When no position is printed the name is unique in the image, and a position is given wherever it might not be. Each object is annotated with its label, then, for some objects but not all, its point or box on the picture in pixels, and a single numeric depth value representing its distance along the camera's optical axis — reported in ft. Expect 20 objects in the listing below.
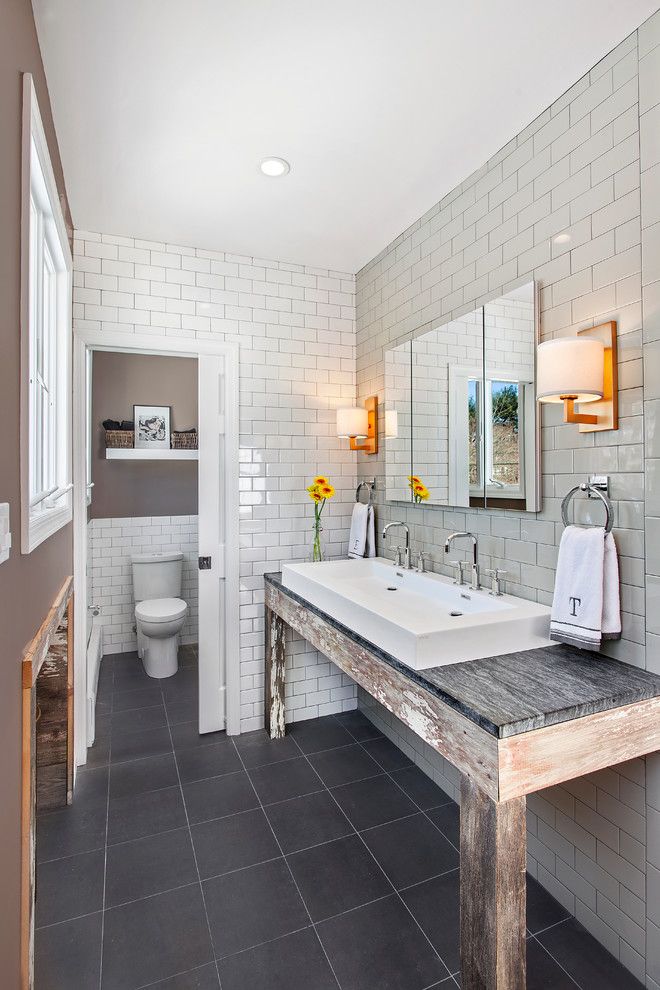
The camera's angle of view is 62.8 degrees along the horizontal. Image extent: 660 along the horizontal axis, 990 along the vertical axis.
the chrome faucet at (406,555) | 8.80
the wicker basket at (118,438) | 13.73
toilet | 12.62
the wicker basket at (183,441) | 14.32
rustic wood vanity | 4.04
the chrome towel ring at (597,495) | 5.31
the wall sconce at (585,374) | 5.23
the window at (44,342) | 4.39
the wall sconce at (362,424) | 10.07
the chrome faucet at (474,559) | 7.09
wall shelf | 13.56
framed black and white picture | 14.29
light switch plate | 3.55
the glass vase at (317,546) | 10.34
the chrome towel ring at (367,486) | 10.58
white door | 10.03
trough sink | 5.24
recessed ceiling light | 7.21
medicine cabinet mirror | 6.56
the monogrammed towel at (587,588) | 5.25
